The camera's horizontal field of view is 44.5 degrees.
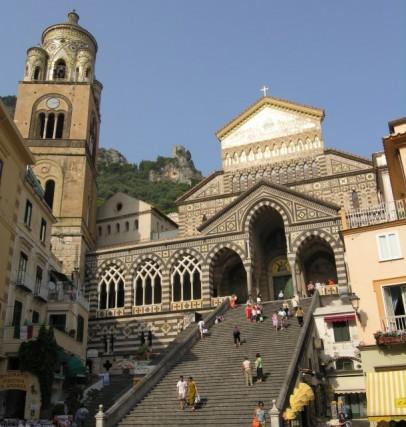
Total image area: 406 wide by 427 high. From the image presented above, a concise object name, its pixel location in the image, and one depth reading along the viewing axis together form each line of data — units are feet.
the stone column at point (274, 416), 43.34
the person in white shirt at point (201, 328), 75.61
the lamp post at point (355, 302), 55.67
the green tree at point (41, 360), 61.67
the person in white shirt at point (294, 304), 77.48
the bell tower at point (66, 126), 113.37
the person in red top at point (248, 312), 79.61
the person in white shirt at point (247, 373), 54.49
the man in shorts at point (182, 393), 52.65
